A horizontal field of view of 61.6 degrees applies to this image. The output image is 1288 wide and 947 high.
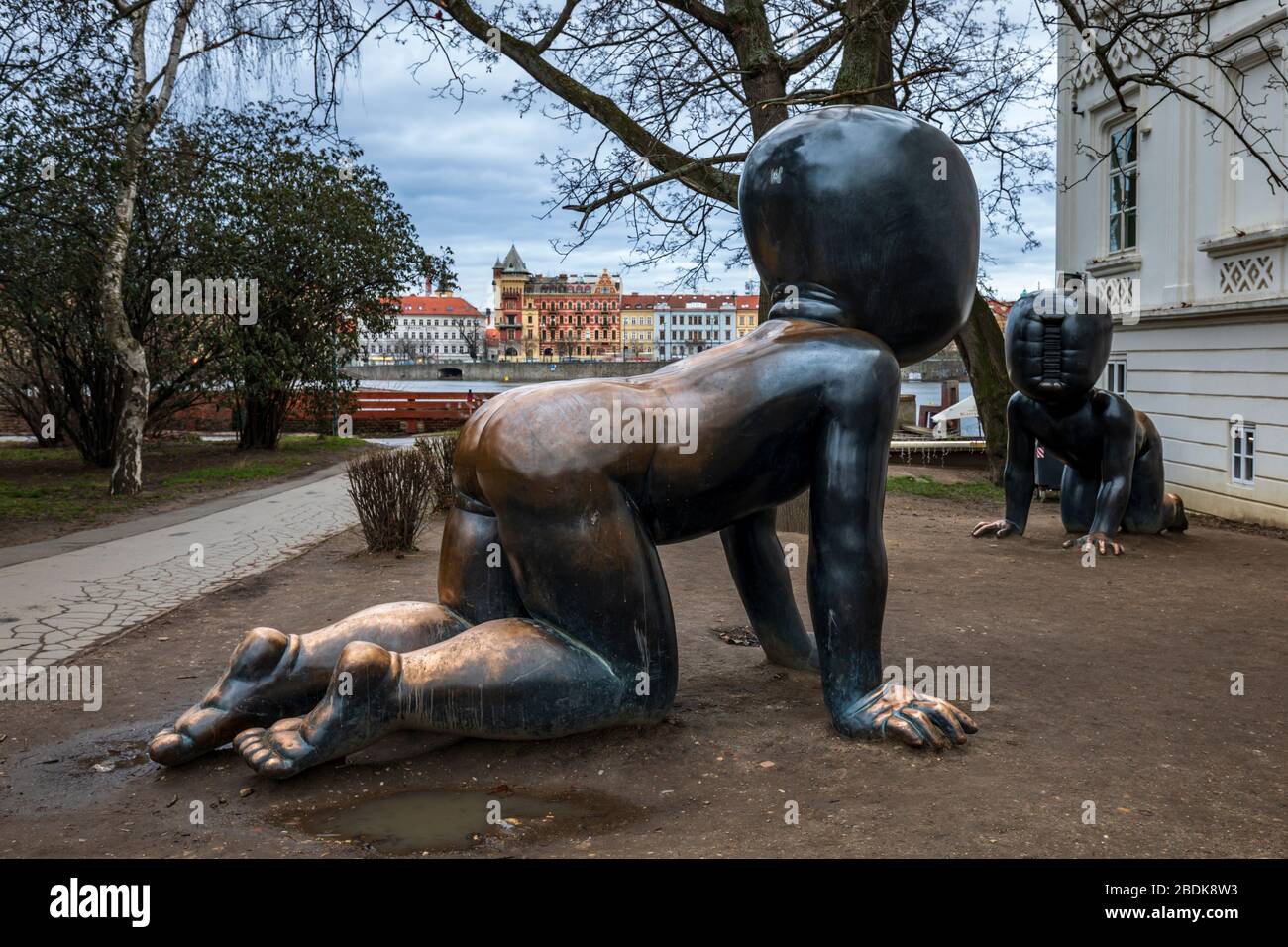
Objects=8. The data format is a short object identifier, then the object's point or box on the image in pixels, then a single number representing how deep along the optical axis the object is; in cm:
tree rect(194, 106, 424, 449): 1998
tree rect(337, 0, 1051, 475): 937
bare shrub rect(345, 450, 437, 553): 893
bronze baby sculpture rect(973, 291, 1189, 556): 845
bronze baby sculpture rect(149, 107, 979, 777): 319
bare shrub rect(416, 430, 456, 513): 1117
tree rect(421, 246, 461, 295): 2365
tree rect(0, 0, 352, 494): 1122
